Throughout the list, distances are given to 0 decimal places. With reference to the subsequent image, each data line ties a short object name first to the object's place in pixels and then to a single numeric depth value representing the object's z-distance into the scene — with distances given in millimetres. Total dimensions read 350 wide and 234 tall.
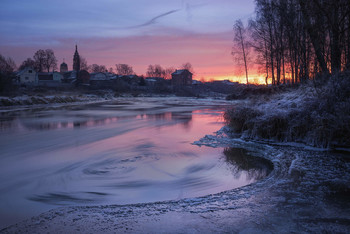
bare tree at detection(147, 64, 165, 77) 160500
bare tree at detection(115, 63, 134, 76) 152500
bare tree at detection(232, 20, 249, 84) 34150
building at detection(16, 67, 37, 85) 78562
